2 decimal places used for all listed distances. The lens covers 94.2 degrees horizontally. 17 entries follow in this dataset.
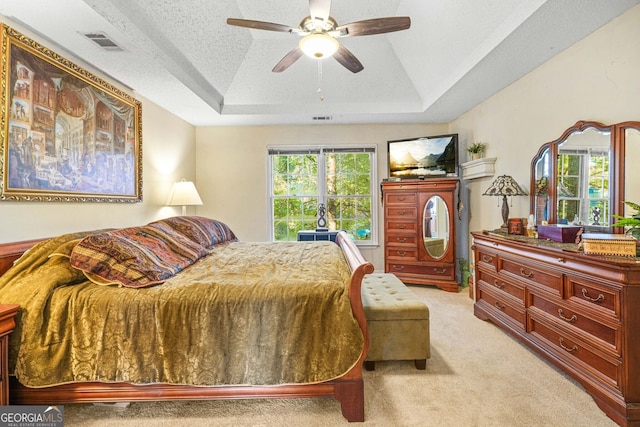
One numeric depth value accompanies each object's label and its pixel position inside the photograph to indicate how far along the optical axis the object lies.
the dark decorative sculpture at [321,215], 4.93
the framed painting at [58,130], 2.04
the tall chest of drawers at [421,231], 4.20
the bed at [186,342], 1.62
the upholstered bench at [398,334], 2.20
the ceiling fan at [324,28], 2.13
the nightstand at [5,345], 1.50
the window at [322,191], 5.05
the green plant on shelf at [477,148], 4.02
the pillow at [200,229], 2.84
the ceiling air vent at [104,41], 2.29
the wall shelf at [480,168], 3.83
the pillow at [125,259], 1.79
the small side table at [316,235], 4.59
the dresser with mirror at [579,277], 1.64
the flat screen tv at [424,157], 4.34
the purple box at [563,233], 2.31
